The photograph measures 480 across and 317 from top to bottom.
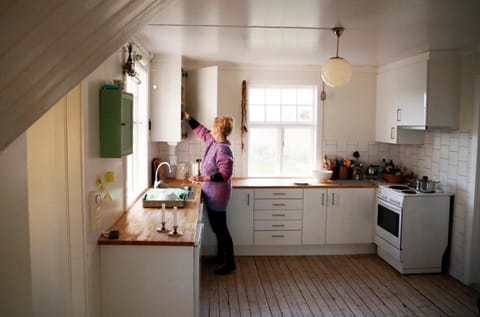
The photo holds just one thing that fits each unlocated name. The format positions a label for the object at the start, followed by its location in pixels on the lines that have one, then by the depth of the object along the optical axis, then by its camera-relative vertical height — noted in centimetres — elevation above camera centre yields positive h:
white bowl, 482 -42
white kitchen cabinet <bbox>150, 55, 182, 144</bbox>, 427 +45
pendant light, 310 +57
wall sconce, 296 +57
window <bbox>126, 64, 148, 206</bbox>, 356 -4
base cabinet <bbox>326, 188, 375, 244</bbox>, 465 -88
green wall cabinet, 239 +10
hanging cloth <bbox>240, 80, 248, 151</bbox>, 496 +39
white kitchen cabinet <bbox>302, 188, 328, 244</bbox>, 462 -88
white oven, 408 -92
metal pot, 419 -46
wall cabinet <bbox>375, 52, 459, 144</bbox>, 405 +52
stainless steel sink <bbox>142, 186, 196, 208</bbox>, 339 -52
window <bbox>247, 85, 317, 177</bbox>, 510 +14
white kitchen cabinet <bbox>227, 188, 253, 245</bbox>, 454 -89
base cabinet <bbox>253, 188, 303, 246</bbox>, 458 -89
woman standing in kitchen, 388 -40
